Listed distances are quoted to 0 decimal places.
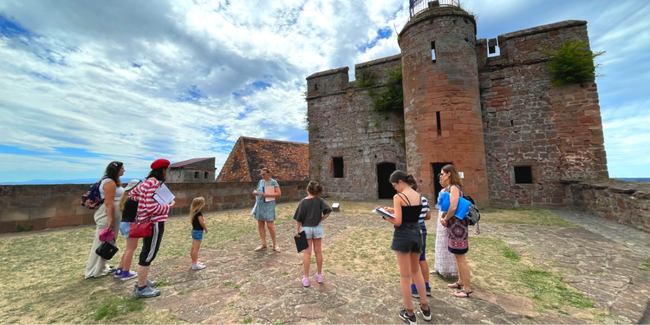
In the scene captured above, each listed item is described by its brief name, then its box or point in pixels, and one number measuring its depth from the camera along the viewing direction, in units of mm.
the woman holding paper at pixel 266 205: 4730
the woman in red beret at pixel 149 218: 2871
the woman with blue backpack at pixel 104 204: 3359
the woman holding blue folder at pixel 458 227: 2902
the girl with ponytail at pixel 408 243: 2455
